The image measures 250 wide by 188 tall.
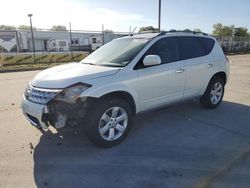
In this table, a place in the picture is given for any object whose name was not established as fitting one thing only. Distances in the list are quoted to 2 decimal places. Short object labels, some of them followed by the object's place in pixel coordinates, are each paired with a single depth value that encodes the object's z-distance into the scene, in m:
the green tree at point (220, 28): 62.10
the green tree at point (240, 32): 46.90
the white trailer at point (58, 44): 29.51
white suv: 2.75
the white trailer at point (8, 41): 16.55
